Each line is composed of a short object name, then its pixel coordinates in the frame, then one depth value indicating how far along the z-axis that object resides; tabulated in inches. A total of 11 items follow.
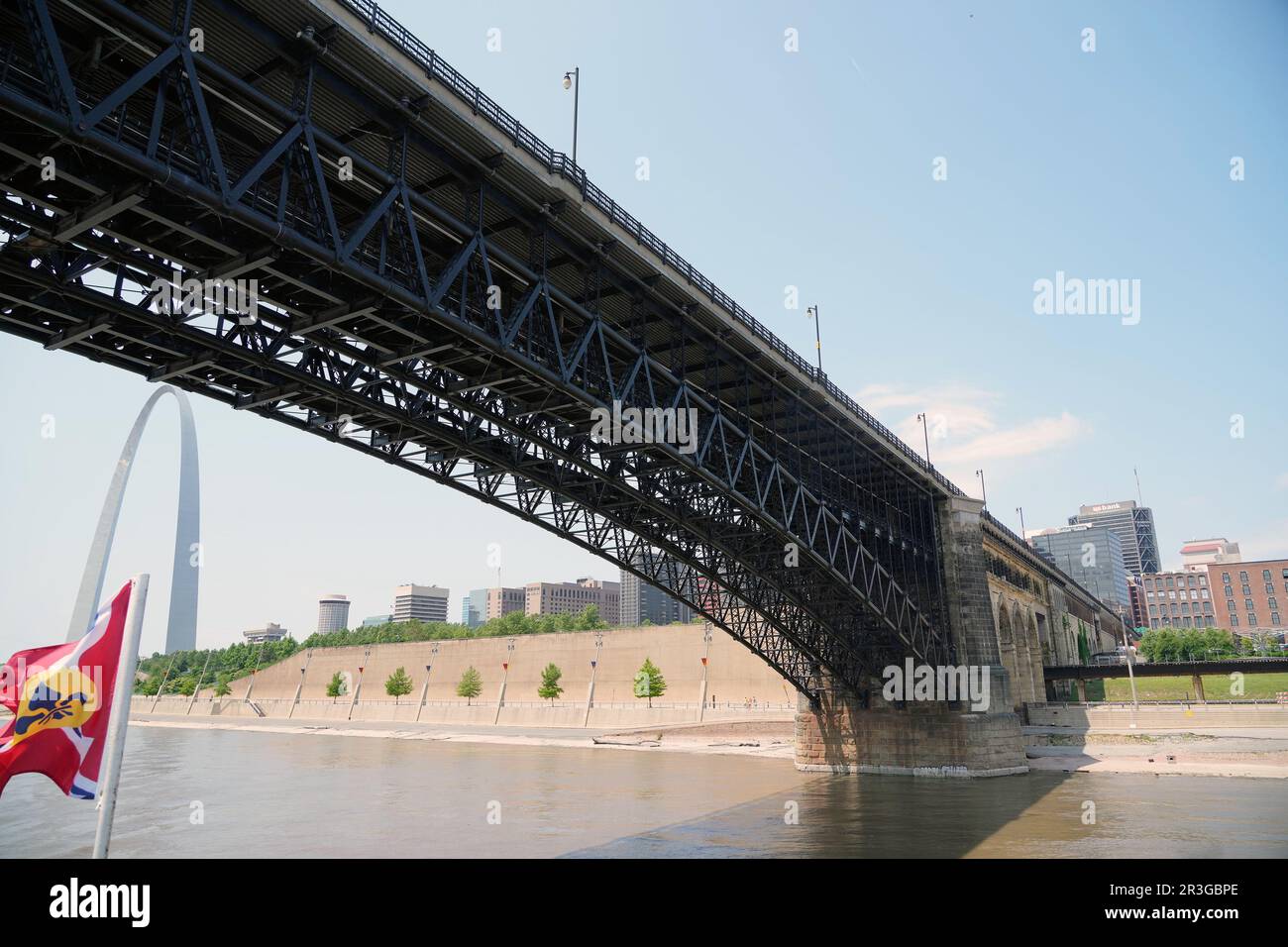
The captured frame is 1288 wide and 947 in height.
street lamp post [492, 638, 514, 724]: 4281.5
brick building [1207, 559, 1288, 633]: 5280.5
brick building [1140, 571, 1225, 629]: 6067.9
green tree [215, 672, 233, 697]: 5526.6
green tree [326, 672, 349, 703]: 5061.0
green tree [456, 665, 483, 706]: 4363.9
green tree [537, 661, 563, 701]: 3973.9
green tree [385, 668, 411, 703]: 4726.9
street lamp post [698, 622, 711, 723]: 3500.2
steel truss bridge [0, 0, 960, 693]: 554.6
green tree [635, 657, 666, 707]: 3567.9
